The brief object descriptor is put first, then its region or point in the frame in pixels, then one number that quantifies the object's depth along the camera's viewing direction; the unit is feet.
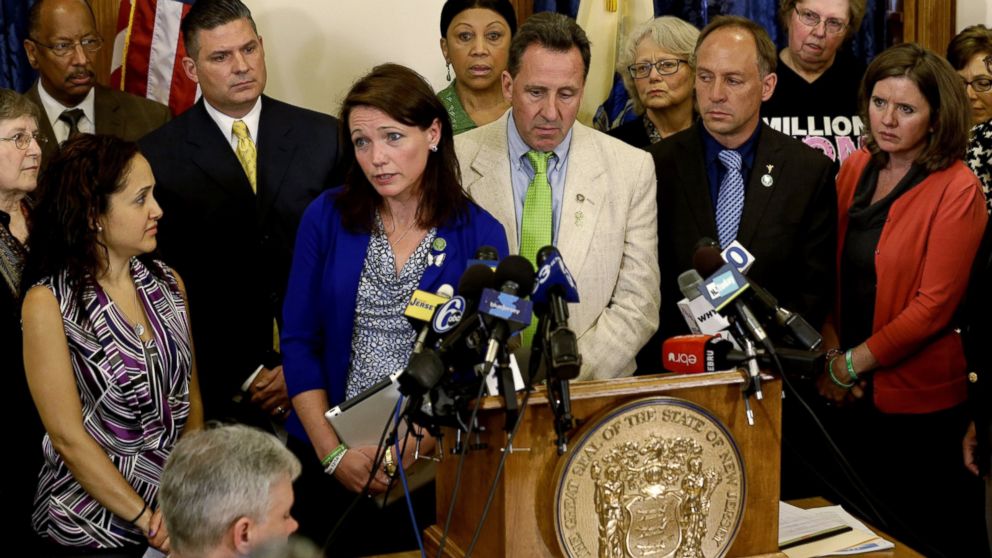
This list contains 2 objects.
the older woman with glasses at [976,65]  13.71
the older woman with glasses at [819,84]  13.41
